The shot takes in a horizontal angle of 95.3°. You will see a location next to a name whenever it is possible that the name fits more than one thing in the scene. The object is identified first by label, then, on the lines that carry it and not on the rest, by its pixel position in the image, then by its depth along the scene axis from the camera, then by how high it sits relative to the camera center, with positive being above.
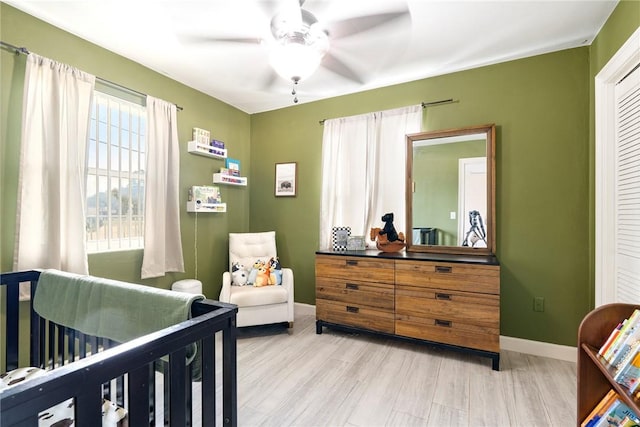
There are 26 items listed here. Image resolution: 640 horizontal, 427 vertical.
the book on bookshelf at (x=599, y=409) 1.33 -0.90
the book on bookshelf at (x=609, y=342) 1.28 -0.56
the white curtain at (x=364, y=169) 3.04 +0.47
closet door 1.75 +0.16
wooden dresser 2.24 -0.72
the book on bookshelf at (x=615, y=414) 1.24 -0.87
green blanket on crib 1.09 -0.40
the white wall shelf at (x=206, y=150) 3.09 +0.67
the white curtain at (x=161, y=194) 2.69 +0.16
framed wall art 3.65 +0.41
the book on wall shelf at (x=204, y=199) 3.11 +0.13
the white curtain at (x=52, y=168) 1.96 +0.30
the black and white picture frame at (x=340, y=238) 3.05 -0.27
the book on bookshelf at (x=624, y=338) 1.17 -0.51
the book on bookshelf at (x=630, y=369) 1.10 -0.59
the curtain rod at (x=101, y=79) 1.90 +1.06
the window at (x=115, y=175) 2.43 +0.31
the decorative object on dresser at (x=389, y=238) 2.88 -0.25
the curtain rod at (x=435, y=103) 2.83 +1.08
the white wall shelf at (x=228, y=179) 3.37 +0.38
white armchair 2.76 -0.84
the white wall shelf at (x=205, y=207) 3.11 +0.04
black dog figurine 2.88 -0.17
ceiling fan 1.66 +1.10
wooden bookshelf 1.35 -0.63
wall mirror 2.64 +0.21
